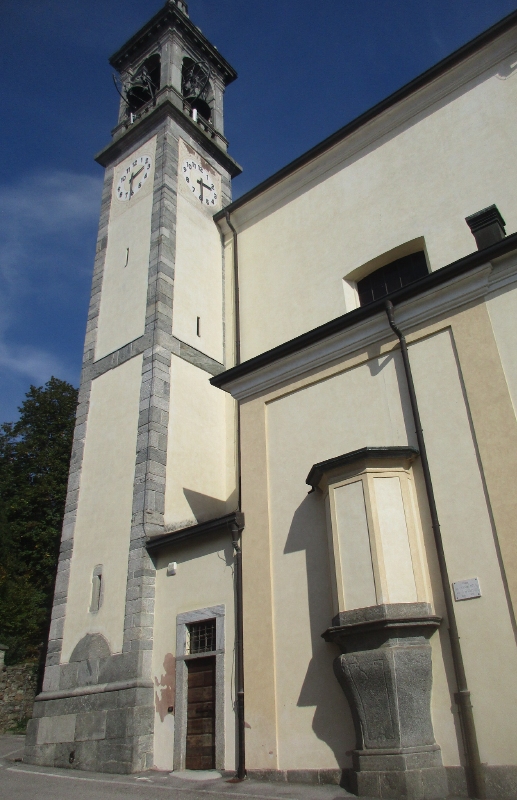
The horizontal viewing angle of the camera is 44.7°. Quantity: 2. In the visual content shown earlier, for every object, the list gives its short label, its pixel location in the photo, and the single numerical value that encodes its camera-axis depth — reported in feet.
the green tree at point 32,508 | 64.44
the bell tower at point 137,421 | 31.83
